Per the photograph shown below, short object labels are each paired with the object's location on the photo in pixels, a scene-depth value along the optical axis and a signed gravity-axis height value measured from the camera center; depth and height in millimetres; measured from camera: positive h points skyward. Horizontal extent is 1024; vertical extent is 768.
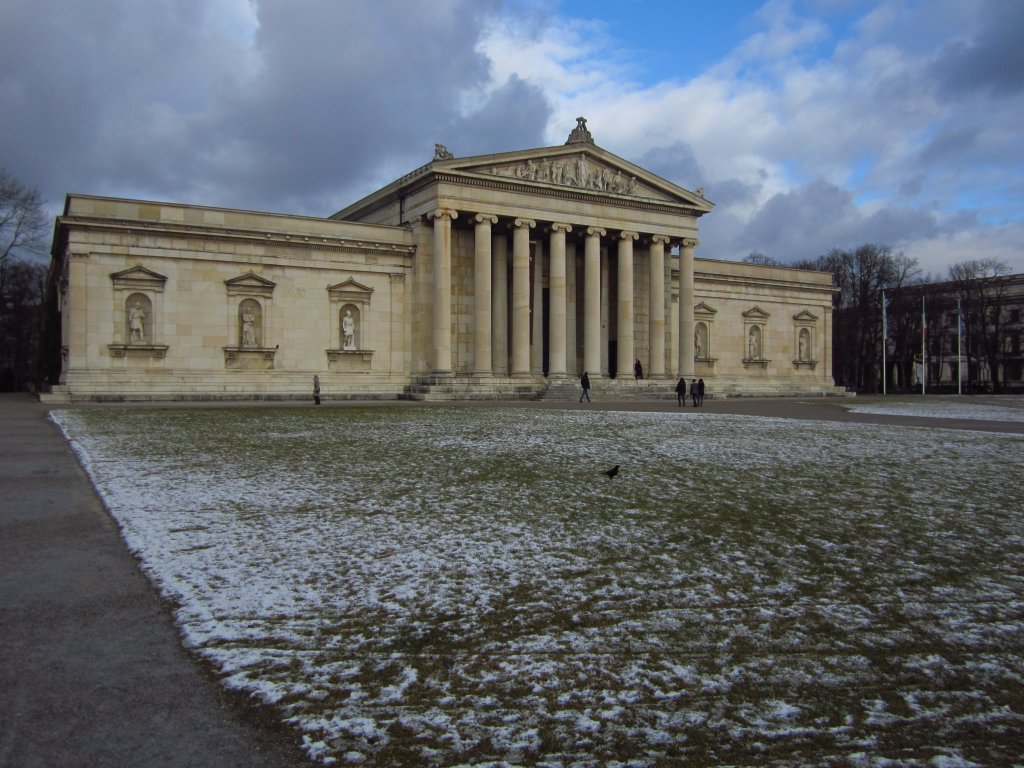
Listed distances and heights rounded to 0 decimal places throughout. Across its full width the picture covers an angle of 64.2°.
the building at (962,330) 83750 +4313
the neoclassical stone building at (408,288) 42062 +4958
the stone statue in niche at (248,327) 45394 +2579
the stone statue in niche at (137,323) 42094 +2623
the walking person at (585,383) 44344 -622
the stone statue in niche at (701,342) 62188 +2230
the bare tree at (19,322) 66125 +4486
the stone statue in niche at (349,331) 48062 +2475
